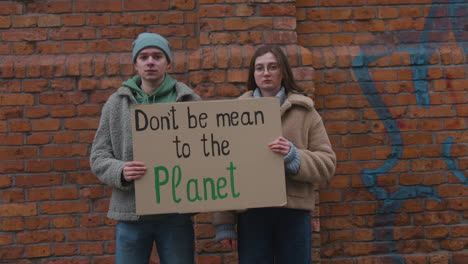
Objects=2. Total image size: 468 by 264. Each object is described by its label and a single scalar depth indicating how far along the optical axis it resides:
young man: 2.44
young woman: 2.45
